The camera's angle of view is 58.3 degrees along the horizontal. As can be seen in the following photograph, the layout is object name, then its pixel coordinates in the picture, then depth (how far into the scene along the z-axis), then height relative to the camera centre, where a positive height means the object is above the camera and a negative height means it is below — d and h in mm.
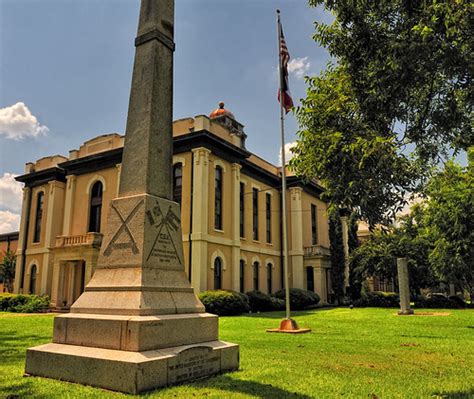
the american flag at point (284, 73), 15781 +7879
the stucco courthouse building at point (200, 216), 25792 +5237
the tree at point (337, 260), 35500 +2336
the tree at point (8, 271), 40144 +1688
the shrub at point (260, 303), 27328 -905
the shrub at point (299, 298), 29812 -658
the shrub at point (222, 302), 22547 -691
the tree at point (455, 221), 19688 +3198
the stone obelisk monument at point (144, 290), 5461 -19
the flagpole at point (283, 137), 14855 +5392
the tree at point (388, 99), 6148 +3169
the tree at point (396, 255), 33969 +2679
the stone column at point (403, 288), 22266 +19
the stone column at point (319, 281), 35188 +575
